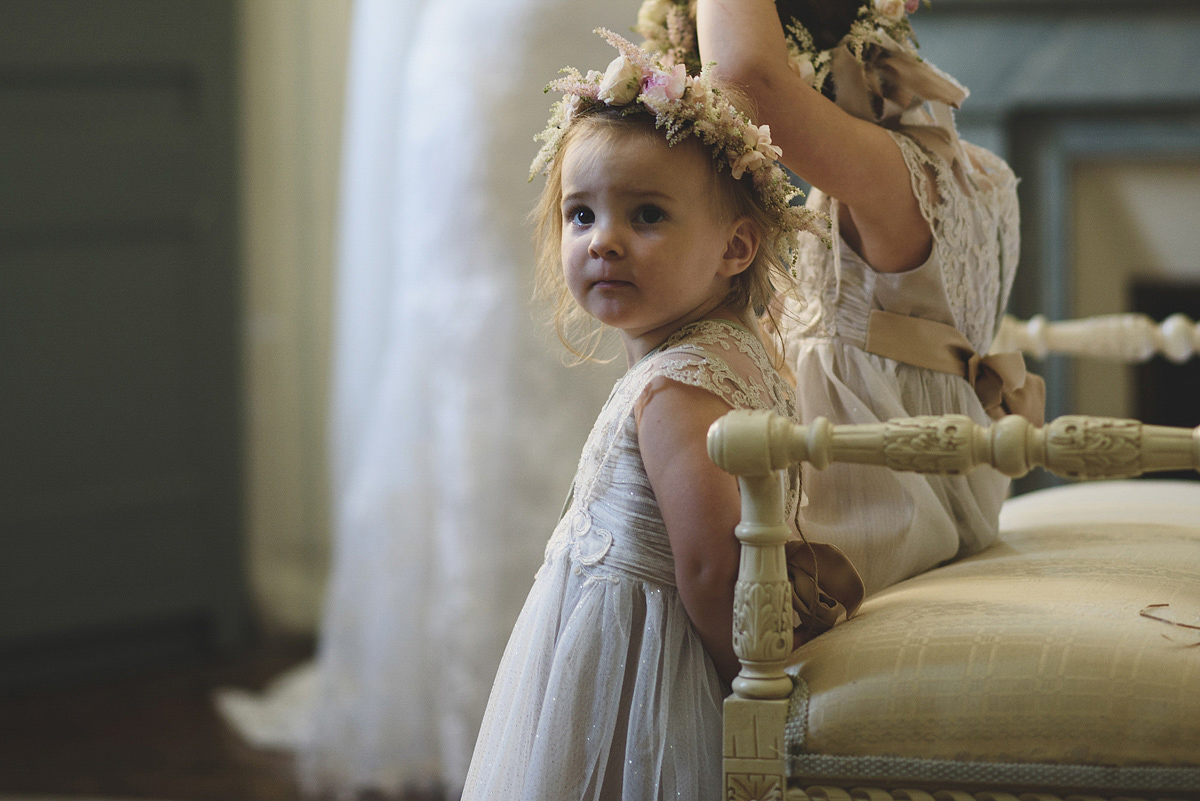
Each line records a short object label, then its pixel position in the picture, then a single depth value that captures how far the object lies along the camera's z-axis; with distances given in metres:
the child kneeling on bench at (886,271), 2.15
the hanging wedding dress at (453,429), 3.31
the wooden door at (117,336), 4.52
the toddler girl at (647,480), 1.99
